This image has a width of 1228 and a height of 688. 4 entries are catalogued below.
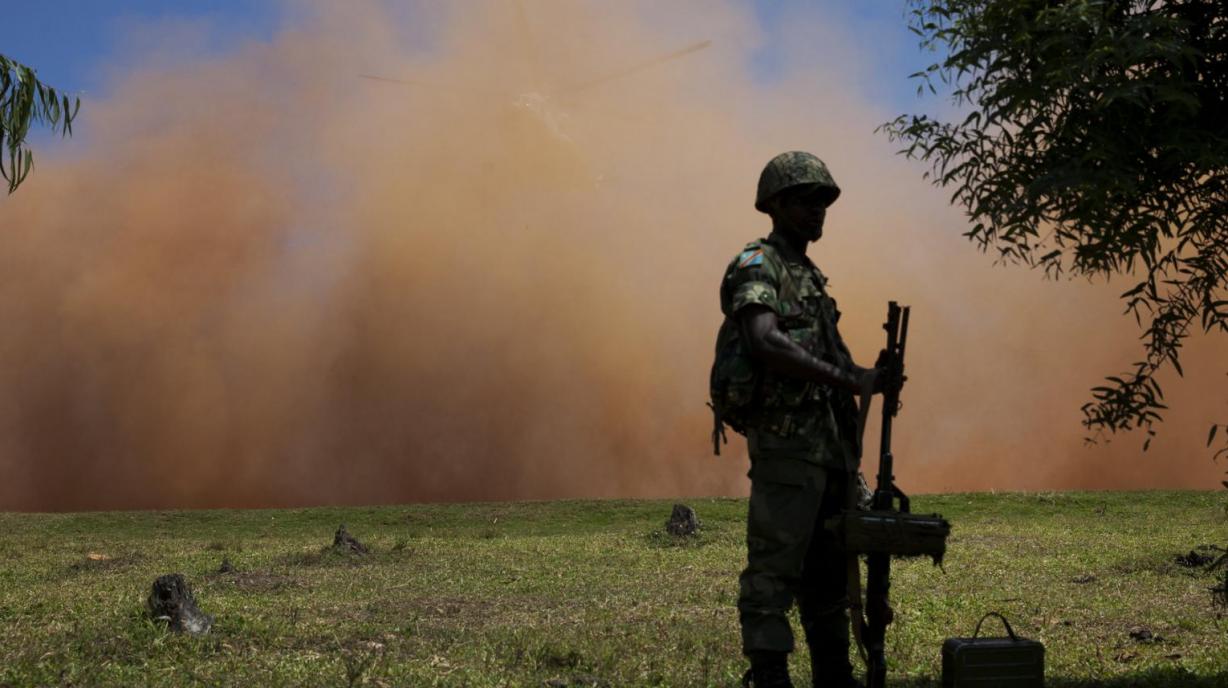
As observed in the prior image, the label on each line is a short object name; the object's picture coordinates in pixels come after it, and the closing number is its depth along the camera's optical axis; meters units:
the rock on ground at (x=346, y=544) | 16.16
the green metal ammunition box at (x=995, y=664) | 5.97
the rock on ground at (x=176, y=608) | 9.03
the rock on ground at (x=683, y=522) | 17.64
